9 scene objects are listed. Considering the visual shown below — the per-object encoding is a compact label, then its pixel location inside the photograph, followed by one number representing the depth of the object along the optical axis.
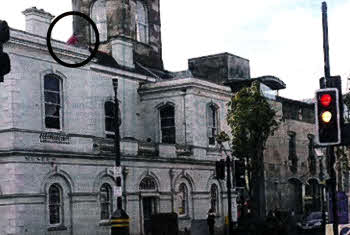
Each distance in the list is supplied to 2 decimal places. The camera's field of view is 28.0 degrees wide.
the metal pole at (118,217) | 24.50
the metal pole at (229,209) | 26.59
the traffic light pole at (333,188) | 13.73
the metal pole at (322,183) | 33.62
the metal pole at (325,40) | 14.71
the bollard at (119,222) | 24.48
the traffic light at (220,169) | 26.33
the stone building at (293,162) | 52.09
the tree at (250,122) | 38.88
